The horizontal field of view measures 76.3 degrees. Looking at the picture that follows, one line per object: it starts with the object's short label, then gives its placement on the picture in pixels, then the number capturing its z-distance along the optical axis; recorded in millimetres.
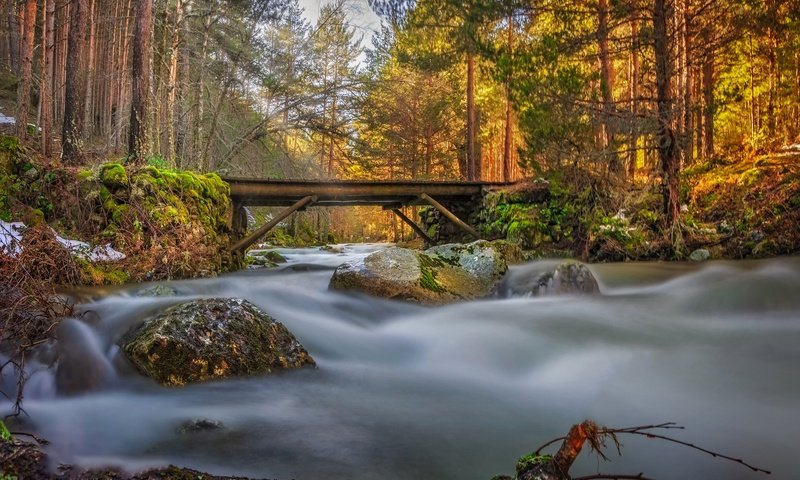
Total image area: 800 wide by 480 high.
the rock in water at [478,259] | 8195
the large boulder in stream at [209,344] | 3812
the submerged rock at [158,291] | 6233
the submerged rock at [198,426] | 3031
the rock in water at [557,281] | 7555
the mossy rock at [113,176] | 7613
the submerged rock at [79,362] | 3643
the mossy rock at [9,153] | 7227
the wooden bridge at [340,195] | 11039
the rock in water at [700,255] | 9852
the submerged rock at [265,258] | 11961
